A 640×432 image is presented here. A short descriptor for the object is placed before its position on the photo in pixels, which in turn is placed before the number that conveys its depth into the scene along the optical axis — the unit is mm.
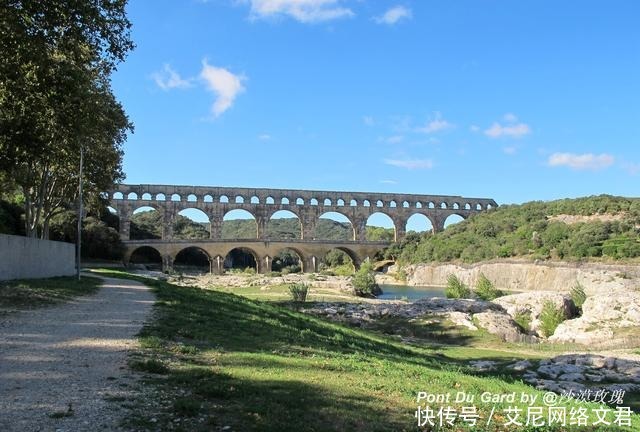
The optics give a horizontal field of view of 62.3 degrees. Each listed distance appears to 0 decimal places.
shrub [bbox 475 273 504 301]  32594
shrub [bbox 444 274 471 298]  35500
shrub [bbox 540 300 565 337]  20688
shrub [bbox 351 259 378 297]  37188
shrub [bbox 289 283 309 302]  26562
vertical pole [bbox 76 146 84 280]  20703
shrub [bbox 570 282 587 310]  25219
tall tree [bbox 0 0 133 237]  11195
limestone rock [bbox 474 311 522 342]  19500
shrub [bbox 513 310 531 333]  21844
